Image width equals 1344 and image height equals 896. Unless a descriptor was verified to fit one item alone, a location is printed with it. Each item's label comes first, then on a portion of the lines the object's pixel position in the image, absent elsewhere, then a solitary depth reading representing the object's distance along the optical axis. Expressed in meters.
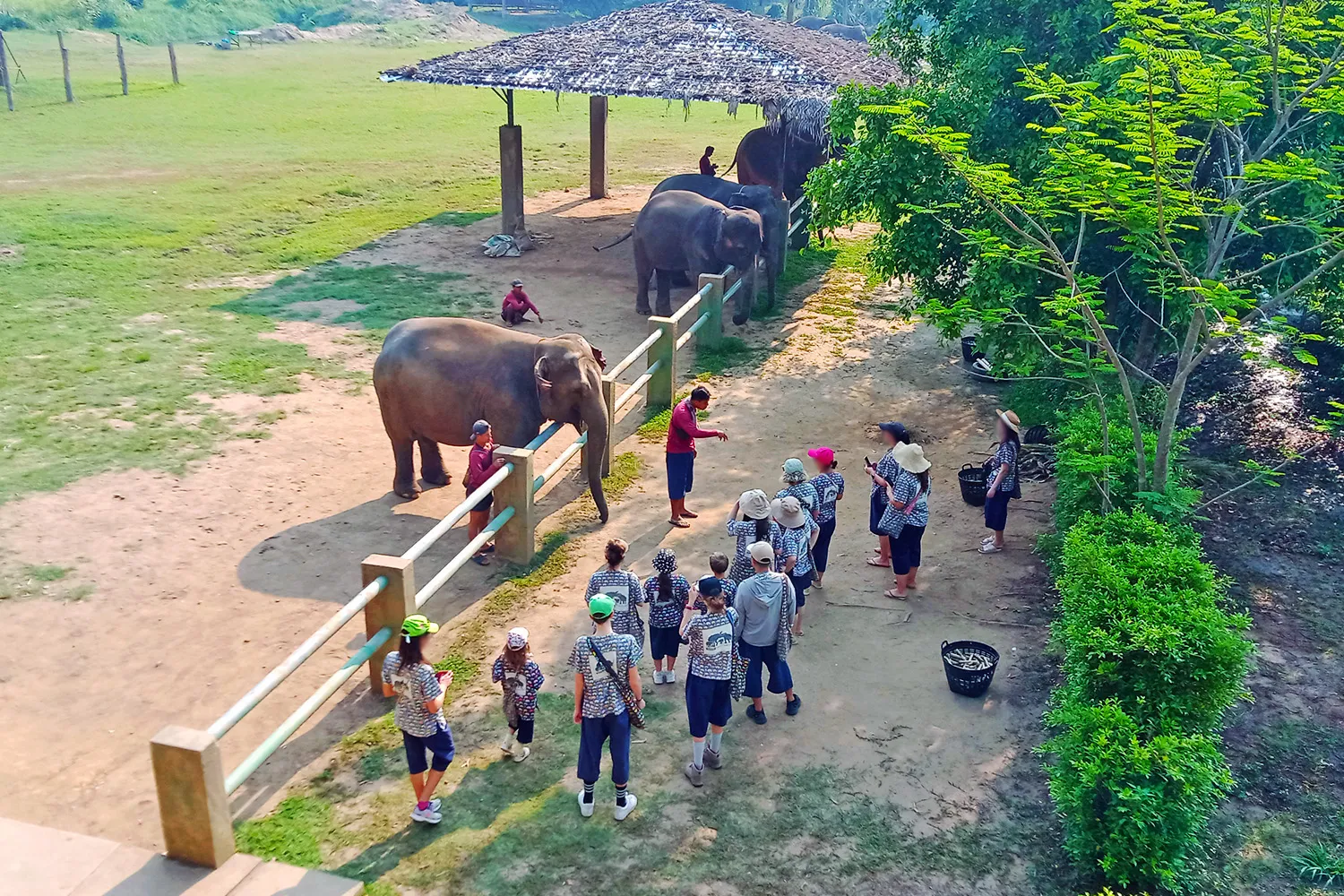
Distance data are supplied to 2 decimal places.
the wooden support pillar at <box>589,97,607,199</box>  22.56
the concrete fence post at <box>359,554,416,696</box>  7.11
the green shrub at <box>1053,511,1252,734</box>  6.13
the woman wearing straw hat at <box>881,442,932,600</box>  8.35
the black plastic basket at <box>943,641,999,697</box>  7.35
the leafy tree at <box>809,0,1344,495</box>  7.45
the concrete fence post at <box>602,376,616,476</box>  10.75
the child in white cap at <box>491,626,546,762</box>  6.30
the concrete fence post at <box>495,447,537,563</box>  8.97
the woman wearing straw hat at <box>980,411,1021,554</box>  9.02
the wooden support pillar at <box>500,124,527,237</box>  19.36
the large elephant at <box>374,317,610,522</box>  9.65
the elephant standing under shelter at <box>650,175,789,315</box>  16.53
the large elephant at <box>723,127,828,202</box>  21.14
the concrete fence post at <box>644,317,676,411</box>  12.49
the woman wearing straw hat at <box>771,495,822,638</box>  7.68
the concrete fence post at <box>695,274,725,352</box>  14.63
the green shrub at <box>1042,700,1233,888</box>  5.48
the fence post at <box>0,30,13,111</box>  28.57
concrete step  5.46
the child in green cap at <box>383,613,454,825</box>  5.97
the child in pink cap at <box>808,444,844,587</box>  8.37
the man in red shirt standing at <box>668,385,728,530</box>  9.61
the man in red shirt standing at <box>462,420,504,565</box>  9.06
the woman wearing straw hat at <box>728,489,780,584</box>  7.50
